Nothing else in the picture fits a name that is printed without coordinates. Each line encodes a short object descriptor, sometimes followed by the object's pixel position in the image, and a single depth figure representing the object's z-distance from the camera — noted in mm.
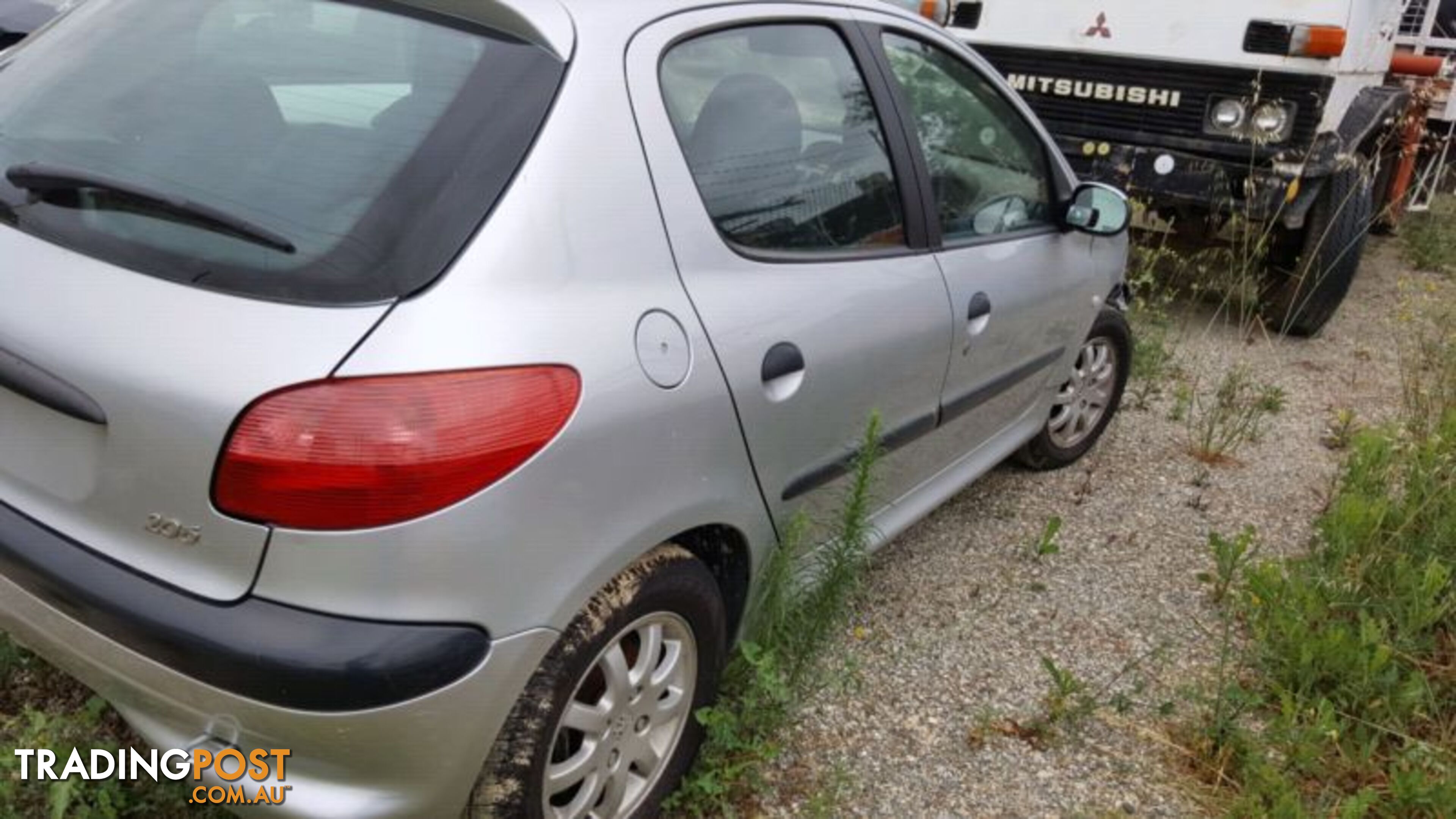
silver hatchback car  1600
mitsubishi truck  5363
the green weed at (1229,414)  4535
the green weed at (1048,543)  3500
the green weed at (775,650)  2297
